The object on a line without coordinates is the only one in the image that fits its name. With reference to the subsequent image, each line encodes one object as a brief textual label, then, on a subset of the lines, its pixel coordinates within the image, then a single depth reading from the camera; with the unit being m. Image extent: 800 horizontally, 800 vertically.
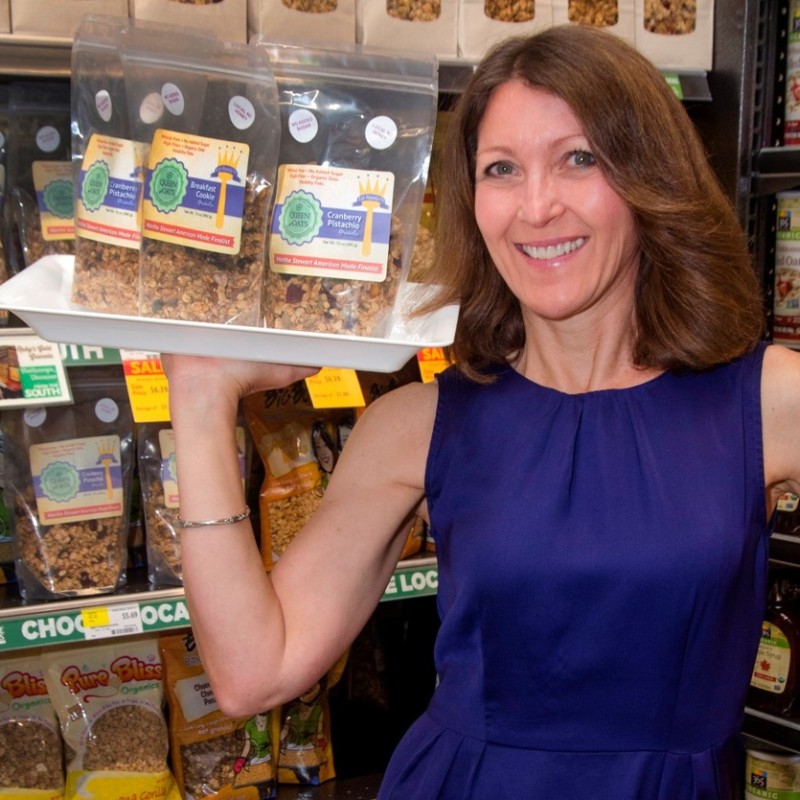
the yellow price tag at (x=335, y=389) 1.90
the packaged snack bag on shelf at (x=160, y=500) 1.98
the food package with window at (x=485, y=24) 1.95
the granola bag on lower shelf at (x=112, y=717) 2.06
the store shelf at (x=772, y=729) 2.17
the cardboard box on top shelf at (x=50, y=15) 1.67
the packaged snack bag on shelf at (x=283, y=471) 2.10
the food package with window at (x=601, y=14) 2.03
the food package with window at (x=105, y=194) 1.27
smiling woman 1.26
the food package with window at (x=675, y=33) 2.12
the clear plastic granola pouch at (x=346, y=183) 1.26
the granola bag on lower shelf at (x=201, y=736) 2.13
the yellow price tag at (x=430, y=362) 2.10
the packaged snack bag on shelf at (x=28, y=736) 2.02
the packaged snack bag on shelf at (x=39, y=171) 1.89
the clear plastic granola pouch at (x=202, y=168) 1.22
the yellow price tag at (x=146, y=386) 1.84
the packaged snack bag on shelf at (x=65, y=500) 1.91
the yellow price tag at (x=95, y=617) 1.84
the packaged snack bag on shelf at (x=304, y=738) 2.24
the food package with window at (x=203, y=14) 1.72
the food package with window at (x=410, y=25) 1.89
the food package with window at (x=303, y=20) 1.81
